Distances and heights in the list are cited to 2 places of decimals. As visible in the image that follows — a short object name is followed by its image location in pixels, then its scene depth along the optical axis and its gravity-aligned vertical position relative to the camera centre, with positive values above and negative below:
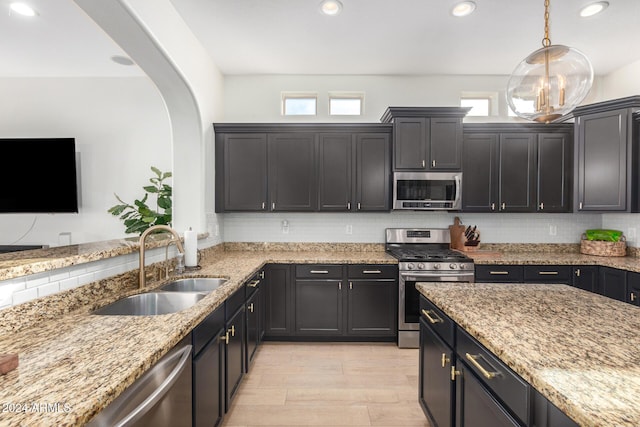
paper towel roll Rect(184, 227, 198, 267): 2.67 -0.34
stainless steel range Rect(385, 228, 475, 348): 3.32 -0.71
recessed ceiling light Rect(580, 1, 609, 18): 2.58 +1.69
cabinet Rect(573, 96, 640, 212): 3.21 +0.56
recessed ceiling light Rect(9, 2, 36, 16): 2.64 +1.71
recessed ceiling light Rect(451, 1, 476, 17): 2.57 +1.68
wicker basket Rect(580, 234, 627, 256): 3.58 -0.45
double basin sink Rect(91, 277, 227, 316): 1.79 -0.58
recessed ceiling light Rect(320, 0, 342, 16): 2.56 +1.68
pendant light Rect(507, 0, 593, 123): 1.53 +0.64
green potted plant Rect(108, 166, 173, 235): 3.34 -0.06
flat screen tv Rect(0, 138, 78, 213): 3.76 +0.40
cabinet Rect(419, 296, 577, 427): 1.01 -0.74
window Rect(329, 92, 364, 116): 4.09 +1.34
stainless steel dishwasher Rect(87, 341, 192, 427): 0.95 -0.66
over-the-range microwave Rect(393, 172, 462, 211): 3.58 +0.21
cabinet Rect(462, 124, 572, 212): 3.65 +0.48
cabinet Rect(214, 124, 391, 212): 3.66 +0.48
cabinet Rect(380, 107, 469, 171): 3.56 +0.77
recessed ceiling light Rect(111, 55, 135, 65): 3.52 +1.70
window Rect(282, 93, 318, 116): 4.09 +1.37
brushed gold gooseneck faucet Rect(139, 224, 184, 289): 2.03 -0.29
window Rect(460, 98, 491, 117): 4.11 +1.36
